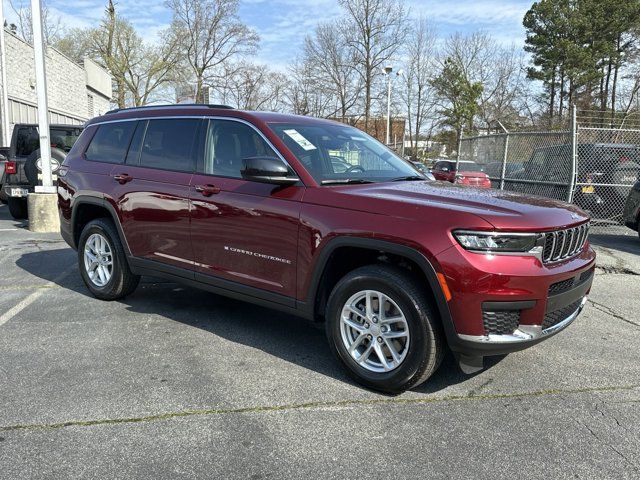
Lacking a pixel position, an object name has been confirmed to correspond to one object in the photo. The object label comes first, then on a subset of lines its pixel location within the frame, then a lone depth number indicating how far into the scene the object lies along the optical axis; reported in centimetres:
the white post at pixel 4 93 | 2097
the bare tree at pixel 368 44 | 3828
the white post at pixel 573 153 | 985
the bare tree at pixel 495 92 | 4634
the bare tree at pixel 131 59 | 4072
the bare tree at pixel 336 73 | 3888
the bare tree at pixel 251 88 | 4209
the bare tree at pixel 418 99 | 4672
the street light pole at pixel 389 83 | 2992
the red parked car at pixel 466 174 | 1454
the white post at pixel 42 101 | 987
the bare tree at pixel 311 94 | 3906
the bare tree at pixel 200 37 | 4212
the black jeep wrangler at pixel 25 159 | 1073
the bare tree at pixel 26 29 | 3941
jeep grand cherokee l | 307
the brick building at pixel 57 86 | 2300
